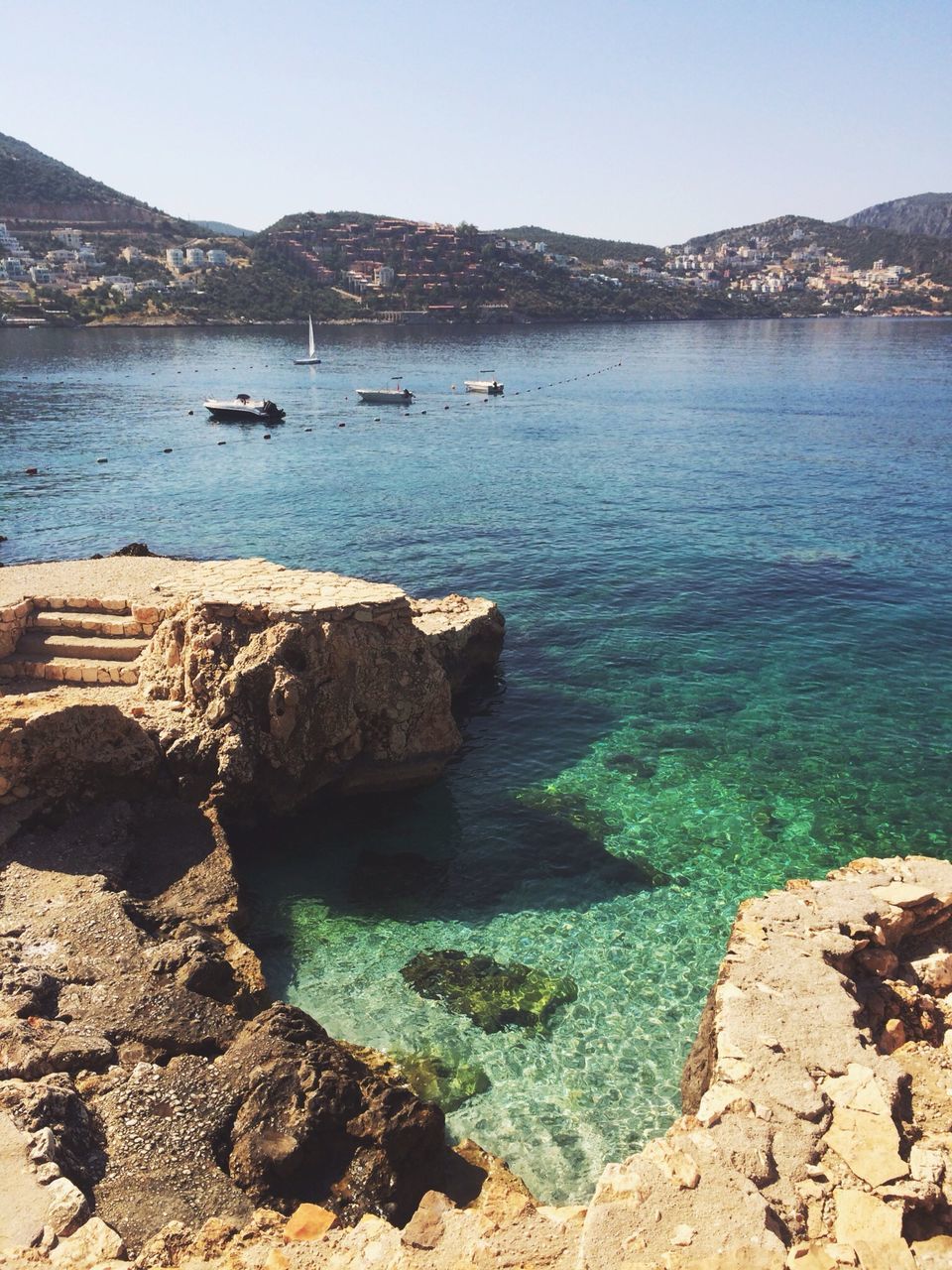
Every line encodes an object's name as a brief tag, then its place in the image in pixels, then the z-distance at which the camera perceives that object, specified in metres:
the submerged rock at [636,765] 16.69
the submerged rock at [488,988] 11.19
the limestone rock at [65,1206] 6.82
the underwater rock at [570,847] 13.88
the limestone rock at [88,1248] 6.44
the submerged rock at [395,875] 13.78
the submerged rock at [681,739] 17.59
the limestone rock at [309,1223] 7.16
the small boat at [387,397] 70.81
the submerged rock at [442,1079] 10.06
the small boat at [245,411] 61.88
